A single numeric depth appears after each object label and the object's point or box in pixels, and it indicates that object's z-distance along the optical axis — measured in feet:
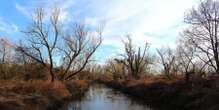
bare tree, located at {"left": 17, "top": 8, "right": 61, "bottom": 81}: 71.38
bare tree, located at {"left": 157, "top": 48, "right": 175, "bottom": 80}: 124.66
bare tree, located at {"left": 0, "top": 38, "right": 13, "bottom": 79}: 106.47
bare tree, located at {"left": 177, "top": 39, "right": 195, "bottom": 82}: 101.71
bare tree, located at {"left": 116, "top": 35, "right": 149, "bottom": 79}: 125.71
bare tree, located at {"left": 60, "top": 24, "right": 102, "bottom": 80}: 77.95
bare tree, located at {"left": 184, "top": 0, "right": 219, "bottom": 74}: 57.82
